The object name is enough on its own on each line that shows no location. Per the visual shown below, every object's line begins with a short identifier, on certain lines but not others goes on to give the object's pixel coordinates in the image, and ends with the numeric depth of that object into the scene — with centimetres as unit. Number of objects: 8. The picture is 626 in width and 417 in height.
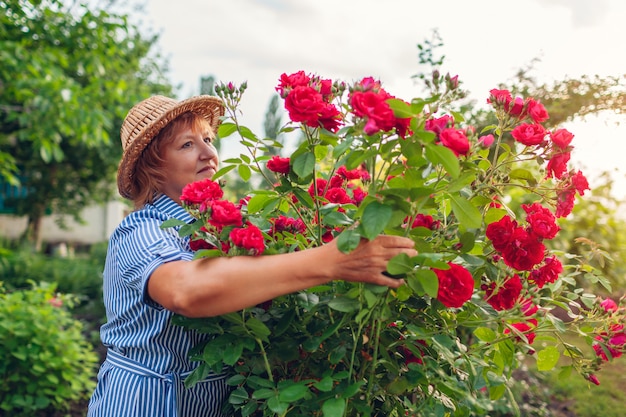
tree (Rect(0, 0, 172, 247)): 558
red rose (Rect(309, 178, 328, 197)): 155
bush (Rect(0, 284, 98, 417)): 371
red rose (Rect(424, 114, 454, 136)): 113
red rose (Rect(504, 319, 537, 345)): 144
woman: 114
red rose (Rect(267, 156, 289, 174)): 137
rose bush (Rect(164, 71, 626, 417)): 112
